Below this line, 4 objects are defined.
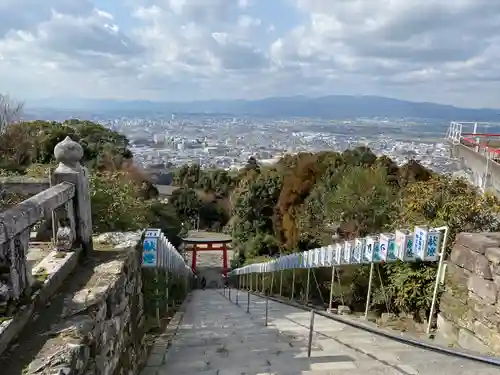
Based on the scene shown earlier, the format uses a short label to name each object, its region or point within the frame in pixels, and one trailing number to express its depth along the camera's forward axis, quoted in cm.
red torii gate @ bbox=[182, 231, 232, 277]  2547
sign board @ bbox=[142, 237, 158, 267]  551
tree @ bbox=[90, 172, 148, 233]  824
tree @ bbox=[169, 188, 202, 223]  3412
